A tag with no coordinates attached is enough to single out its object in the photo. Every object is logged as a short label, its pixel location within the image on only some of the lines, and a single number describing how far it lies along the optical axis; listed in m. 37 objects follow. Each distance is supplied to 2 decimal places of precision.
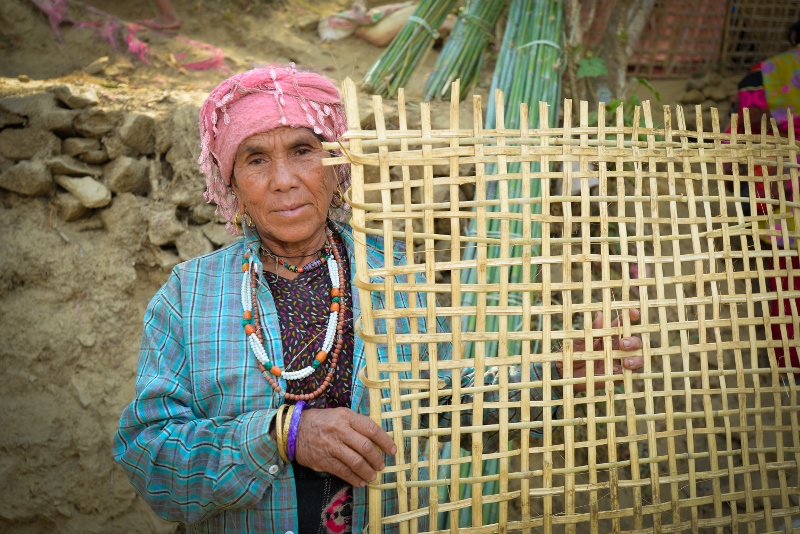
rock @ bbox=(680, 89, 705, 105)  3.93
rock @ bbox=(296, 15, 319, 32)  3.88
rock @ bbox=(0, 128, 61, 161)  2.76
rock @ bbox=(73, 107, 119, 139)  2.81
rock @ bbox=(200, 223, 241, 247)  2.84
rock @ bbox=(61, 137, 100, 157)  2.82
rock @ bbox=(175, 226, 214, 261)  2.80
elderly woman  1.44
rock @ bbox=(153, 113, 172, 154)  2.88
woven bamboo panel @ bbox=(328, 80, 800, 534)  1.31
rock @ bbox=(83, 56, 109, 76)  3.20
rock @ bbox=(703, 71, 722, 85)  4.01
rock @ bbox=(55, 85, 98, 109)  2.80
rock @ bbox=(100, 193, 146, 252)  2.80
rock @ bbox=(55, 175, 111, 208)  2.76
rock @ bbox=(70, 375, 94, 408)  2.58
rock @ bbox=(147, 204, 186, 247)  2.79
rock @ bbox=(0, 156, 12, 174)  2.75
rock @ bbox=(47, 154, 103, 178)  2.76
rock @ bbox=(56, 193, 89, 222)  2.76
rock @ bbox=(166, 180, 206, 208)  2.85
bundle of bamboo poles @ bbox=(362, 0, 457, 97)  3.27
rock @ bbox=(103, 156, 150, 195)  2.81
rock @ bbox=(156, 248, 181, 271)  2.78
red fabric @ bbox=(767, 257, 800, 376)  2.40
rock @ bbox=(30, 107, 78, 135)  2.77
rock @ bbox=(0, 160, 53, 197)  2.70
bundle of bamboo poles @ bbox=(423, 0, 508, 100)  3.23
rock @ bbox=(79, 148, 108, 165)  2.84
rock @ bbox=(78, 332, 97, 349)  2.64
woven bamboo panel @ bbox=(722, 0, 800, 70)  4.14
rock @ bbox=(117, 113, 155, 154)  2.82
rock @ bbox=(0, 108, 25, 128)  2.74
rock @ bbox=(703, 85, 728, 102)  3.95
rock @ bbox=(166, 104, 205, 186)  2.87
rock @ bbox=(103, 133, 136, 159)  2.85
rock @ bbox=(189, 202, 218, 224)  2.86
